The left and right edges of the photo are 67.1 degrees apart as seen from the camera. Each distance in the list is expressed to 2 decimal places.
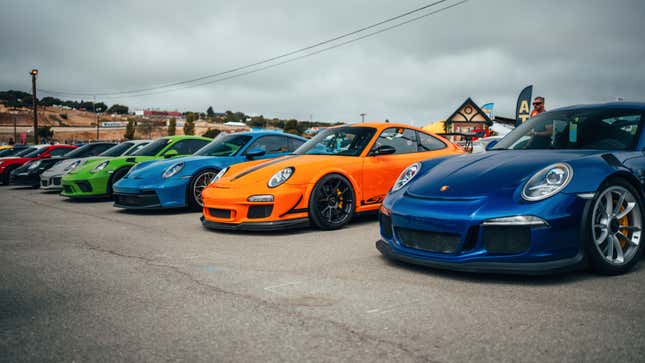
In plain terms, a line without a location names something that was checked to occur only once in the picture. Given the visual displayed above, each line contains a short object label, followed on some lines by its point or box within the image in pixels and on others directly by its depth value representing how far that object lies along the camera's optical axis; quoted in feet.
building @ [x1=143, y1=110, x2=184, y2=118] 505.66
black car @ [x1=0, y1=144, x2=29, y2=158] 62.72
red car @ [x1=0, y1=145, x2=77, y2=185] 50.80
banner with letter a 49.23
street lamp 100.68
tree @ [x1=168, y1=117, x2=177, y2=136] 332.37
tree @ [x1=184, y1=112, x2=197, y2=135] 323.37
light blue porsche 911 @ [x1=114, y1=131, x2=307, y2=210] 24.36
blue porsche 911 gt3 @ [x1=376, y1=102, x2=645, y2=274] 10.39
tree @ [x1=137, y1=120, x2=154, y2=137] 378.40
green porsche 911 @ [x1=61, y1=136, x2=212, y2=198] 31.48
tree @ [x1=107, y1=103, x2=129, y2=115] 528.63
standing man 26.89
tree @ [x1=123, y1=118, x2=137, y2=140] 309.71
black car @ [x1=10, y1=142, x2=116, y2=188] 43.59
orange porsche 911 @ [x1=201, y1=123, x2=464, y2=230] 17.74
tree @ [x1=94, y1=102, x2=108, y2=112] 505.00
